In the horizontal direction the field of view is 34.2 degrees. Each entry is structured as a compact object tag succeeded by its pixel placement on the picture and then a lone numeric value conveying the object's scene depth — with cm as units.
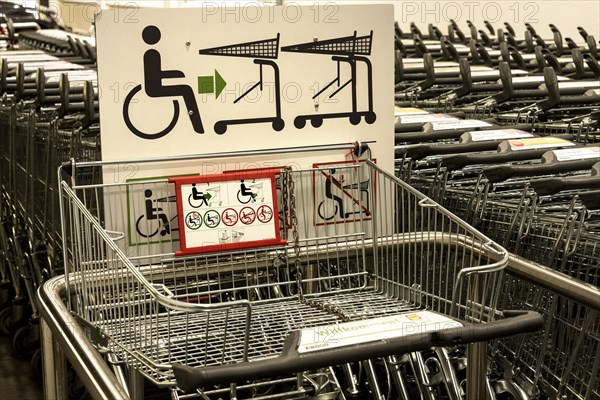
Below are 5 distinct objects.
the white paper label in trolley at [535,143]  283
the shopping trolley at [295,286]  152
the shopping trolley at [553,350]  238
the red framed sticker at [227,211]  199
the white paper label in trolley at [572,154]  262
